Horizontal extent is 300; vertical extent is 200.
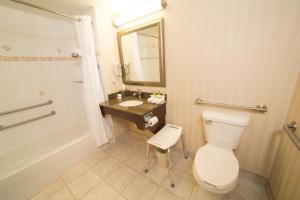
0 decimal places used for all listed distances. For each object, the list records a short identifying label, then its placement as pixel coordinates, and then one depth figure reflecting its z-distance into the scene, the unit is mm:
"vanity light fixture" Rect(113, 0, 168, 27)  1399
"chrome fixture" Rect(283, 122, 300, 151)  825
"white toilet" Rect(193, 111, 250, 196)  921
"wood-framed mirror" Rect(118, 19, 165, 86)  1569
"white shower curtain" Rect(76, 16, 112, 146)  1559
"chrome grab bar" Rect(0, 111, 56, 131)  1547
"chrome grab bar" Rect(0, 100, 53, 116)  1534
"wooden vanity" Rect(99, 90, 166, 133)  1388
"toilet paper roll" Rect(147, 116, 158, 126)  1410
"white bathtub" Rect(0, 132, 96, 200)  1208
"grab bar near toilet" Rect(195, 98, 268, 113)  1135
